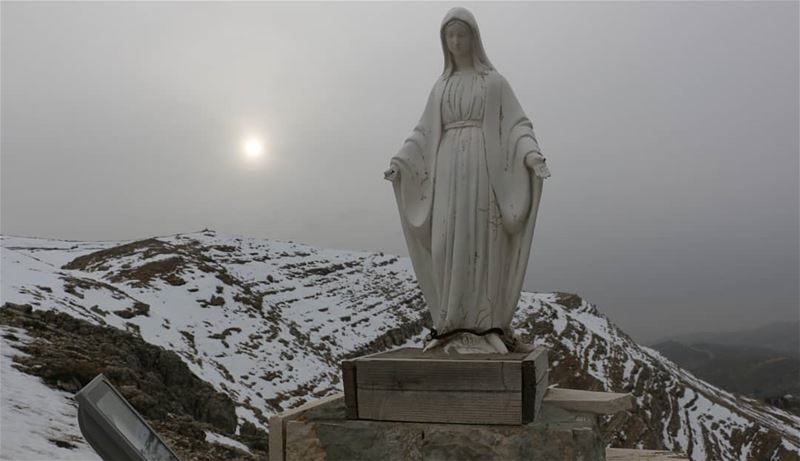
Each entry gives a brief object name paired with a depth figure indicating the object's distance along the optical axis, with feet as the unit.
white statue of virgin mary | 14.07
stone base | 10.52
